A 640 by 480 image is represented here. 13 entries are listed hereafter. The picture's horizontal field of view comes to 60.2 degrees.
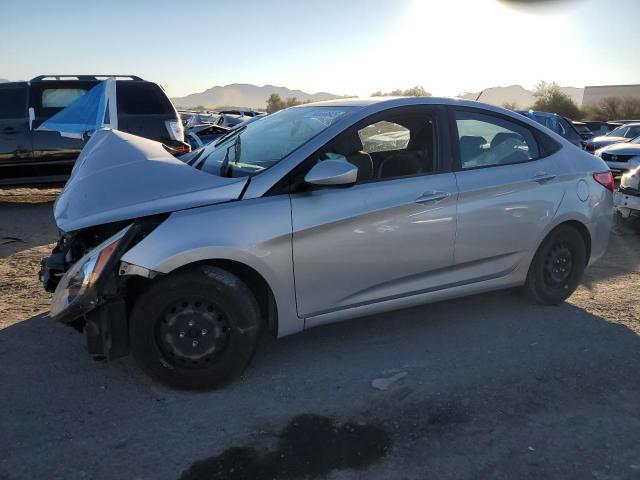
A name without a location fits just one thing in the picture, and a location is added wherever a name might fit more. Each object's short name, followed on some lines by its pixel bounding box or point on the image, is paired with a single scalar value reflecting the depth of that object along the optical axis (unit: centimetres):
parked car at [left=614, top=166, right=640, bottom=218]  736
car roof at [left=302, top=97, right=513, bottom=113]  403
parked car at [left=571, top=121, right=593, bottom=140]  2114
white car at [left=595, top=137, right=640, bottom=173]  1311
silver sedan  321
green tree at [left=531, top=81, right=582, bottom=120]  4650
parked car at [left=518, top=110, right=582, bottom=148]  1270
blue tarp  788
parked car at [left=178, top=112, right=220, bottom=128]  2452
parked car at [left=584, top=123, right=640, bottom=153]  1759
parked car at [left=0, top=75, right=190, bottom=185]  877
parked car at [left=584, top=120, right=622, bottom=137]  2744
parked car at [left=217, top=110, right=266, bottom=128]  2345
